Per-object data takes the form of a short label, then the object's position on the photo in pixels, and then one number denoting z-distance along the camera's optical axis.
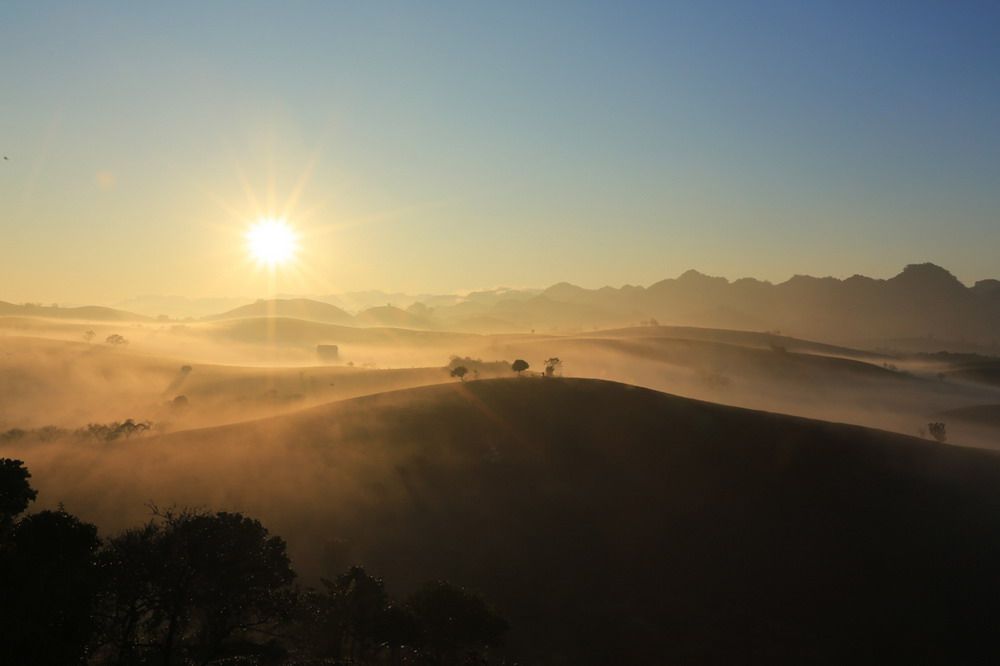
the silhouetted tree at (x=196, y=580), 27.80
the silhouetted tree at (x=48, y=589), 21.59
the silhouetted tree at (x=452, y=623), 34.38
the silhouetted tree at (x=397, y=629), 33.72
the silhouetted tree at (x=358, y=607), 34.25
